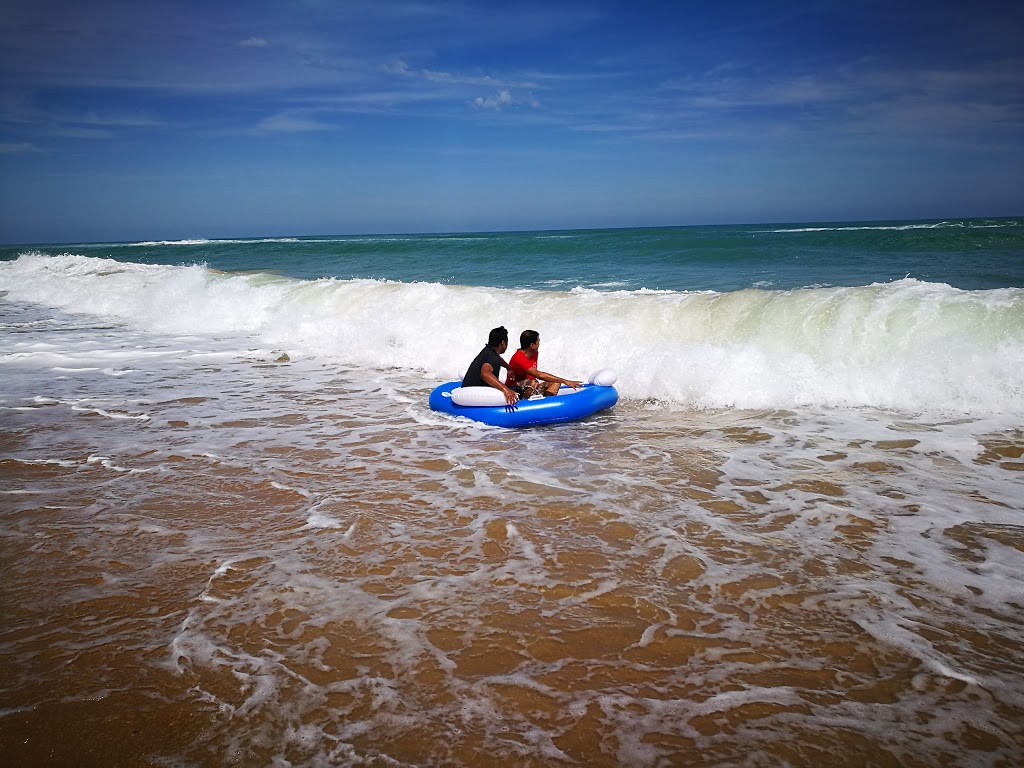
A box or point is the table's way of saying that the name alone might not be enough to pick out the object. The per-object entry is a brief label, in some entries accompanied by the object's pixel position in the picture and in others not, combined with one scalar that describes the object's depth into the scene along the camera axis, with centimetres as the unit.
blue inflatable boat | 783
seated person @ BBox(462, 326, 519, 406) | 809
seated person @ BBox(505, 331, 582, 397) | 819
